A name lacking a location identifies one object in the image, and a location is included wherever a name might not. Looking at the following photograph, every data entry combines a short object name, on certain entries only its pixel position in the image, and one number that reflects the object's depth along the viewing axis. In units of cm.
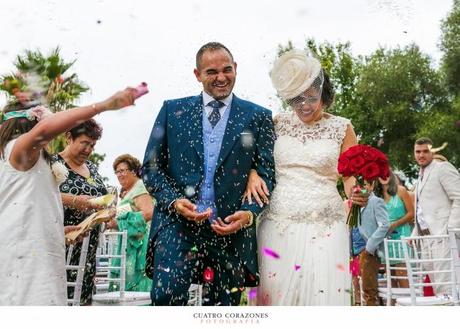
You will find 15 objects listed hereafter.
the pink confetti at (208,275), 302
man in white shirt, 339
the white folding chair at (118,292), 415
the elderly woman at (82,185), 357
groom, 299
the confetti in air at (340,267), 314
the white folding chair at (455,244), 366
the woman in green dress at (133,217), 404
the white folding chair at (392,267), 414
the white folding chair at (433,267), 372
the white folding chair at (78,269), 368
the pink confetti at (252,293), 322
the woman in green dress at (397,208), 393
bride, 315
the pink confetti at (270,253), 319
